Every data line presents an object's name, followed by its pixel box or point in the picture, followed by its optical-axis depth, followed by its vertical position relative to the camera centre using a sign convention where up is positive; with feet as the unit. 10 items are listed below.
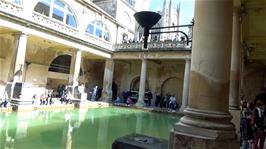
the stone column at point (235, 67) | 17.24 +2.70
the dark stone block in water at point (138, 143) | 7.05 -1.96
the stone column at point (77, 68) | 47.98 +4.72
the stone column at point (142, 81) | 55.03 +2.79
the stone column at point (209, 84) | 6.16 +0.37
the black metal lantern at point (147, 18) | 11.25 +4.23
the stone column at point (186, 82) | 48.93 +2.88
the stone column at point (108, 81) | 58.18 +2.39
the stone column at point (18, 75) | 32.79 +1.46
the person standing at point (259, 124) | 14.47 -1.98
